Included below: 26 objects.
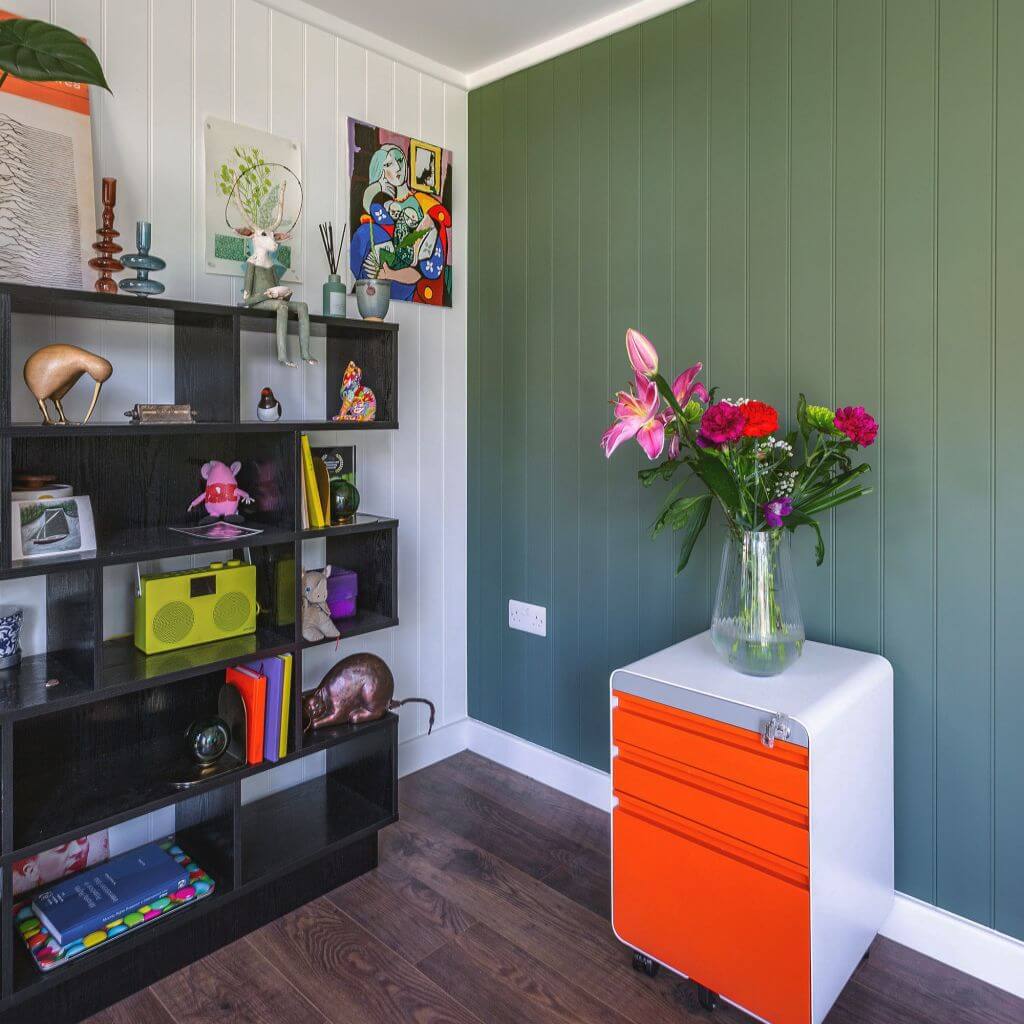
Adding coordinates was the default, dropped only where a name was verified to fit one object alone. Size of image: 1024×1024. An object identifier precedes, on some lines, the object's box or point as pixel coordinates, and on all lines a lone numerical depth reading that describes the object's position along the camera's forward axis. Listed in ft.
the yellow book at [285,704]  6.47
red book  6.31
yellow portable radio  6.03
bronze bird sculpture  5.31
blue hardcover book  5.49
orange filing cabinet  4.91
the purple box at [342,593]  7.25
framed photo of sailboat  5.26
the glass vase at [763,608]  5.52
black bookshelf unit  5.28
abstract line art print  5.68
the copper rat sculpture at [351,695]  6.91
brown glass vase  5.74
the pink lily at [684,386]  5.85
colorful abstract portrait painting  8.10
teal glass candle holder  5.69
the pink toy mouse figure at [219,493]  6.51
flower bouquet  5.50
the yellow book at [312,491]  6.64
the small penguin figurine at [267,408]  6.64
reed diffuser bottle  7.03
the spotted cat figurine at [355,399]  7.14
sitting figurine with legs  6.35
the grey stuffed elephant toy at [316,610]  6.77
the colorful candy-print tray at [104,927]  5.31
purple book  6.40
